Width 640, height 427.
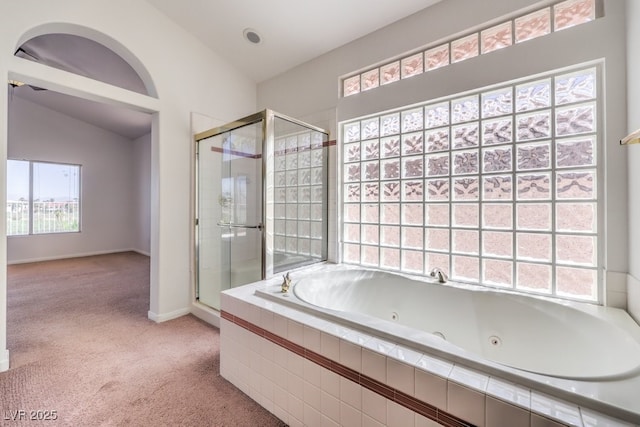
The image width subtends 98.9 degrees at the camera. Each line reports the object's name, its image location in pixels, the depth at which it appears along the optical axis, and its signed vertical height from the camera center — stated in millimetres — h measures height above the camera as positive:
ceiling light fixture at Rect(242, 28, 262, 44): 2504 +1660
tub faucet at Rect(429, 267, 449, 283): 1900 -428
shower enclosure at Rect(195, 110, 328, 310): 2232 +121
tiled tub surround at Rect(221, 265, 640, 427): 799 -582
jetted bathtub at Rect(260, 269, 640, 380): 1210 -601
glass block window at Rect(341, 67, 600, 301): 1608 +187
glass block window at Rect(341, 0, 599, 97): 1618 +1182
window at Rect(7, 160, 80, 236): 4930 +298
